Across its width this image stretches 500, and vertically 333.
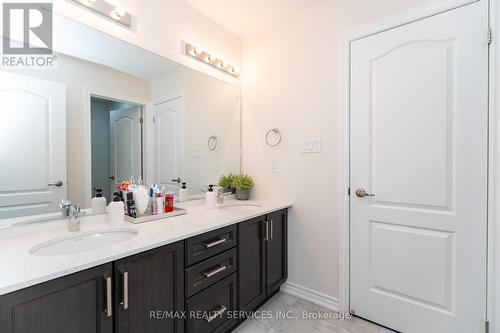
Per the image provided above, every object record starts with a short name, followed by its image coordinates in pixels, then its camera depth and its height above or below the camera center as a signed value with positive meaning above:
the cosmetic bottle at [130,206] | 1.51 -0.28
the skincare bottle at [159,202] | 1.63 -0.27
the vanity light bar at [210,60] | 2.04 +0.95
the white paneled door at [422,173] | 1.42 -0.07
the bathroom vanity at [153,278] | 0.85 -0.53
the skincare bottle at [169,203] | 1.72 -0.29
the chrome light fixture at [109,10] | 1.43 +0.95
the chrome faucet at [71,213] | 1.29 -0.28
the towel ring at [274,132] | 2.26 +0.26
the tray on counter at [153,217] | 1.48 -0.35
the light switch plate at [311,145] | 2.01 +0.15
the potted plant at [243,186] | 2.35 -0.23
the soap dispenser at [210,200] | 2.01 -0.31
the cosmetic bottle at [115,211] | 1.41 -0.28
